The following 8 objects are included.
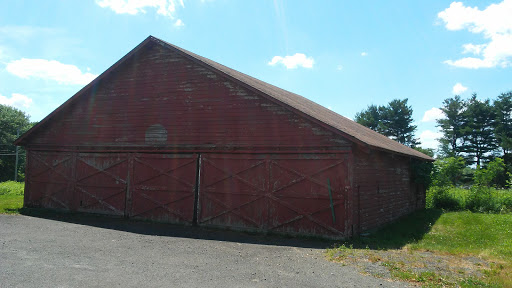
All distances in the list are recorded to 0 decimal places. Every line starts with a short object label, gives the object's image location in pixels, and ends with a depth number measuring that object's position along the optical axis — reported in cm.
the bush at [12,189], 2431
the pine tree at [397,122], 5953
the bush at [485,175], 2123
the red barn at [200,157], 1134
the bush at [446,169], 2205
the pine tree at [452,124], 5638
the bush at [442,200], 2076
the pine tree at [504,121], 4825
